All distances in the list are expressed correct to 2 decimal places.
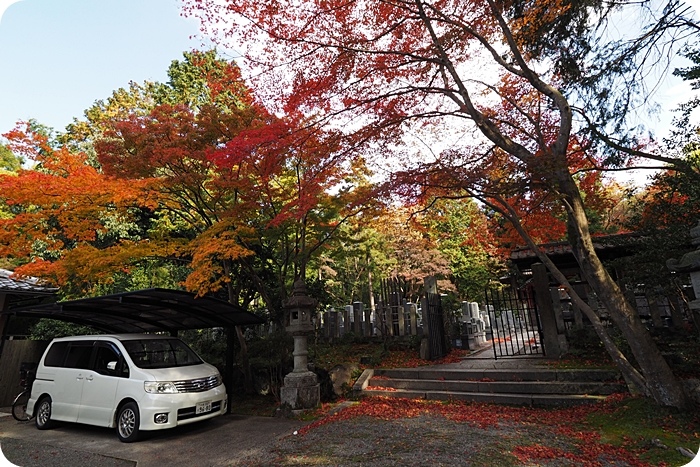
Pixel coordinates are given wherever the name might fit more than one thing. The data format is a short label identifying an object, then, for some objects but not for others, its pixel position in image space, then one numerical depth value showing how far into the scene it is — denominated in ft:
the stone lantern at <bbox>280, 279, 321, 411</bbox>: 23.13
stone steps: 20.97
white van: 19.20
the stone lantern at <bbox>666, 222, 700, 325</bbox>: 14.05
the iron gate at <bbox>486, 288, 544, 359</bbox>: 30.61
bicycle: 25.93
